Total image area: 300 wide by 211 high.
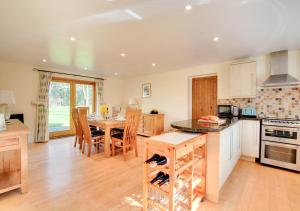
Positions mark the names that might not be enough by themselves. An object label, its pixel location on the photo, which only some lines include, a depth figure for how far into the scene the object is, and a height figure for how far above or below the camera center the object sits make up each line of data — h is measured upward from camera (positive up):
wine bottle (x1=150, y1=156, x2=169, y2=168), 1.44 -0.59
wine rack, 1.40 -0.74
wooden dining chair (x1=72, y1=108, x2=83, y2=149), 3.75 -0.57
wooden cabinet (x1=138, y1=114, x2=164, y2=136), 4.94 -0.75
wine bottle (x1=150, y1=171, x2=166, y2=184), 1.54 -0.80
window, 4.92 +0.04
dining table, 3.26 -0.51
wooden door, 4.25 +0.21
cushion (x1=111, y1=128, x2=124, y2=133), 3.70 -0.69
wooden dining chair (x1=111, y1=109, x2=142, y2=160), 3.16 -0.69
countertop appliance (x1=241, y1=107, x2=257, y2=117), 3.38 -0.21
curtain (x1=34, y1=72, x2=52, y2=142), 4.41 -0.21
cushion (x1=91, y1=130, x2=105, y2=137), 3.53 -0.73
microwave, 3.49 -0.17
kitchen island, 1.81 -0.65
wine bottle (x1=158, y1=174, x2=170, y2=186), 1.52 -0.82
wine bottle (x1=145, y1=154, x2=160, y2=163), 1.48 -0.57
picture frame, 5.78 +0.54
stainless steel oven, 2.61 -0.76
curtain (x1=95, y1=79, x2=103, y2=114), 5.82 +0.41
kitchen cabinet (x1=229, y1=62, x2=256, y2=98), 3.27 +0.54
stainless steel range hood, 2.98 +0.69
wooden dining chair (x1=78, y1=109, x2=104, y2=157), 3.25 -0.74
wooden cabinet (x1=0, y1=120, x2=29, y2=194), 1.81 -0.79
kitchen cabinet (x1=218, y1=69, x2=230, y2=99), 3.90 +0.52
